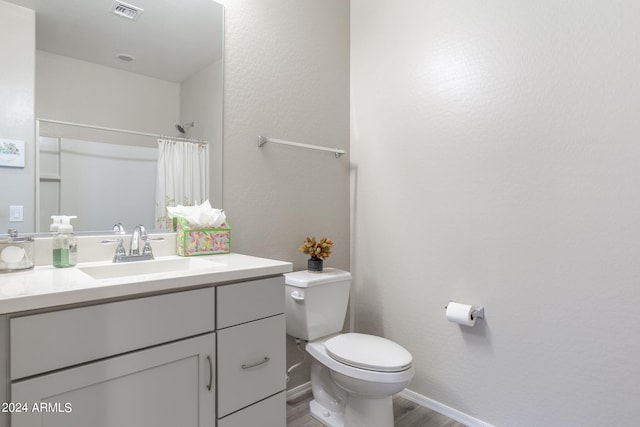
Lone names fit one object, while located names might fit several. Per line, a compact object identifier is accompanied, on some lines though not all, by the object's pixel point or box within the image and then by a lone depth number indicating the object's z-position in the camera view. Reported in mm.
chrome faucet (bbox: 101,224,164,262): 1306
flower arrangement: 1854
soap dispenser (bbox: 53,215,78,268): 1156
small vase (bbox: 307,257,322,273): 1855
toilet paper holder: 1618
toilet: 1422
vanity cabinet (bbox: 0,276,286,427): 772
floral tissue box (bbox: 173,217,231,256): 1461
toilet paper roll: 1593
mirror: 1236
